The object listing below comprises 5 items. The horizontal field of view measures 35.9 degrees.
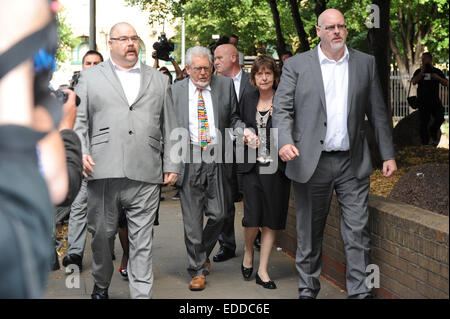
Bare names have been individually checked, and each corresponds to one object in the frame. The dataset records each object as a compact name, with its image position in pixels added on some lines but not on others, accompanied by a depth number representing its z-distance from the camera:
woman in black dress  6.28
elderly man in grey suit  6.28
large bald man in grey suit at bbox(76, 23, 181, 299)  5.45
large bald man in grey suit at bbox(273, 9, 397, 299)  5.23
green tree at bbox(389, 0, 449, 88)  30.66
